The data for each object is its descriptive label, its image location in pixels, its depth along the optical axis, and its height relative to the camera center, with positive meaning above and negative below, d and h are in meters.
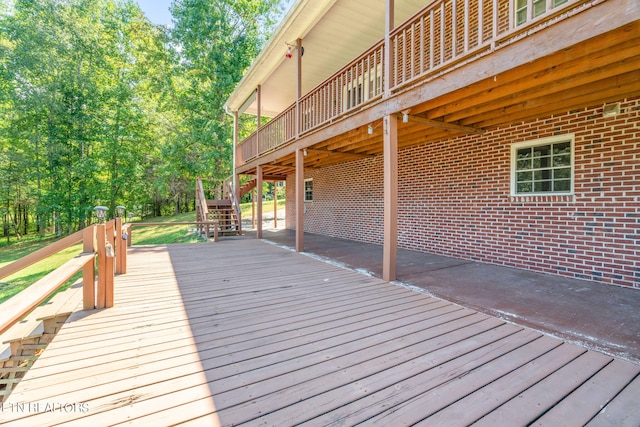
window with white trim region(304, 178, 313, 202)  11.48 +0.55
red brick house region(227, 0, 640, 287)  2.85 +1.28
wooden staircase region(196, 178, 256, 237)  10.66 -0.29
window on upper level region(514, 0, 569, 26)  4.51 +3.06
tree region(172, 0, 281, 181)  15.01 +6.93
